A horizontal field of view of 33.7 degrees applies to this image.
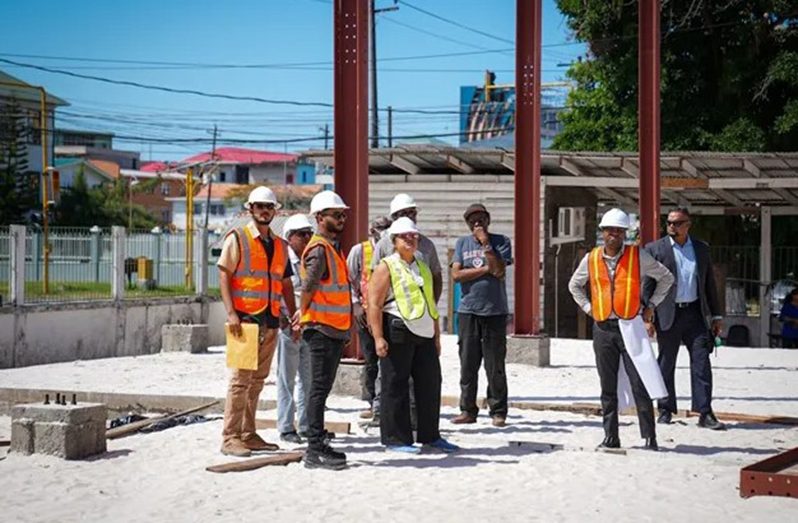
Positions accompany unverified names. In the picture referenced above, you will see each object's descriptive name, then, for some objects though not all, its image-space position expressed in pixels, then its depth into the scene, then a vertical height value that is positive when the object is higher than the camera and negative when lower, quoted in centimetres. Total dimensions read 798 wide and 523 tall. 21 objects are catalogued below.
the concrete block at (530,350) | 1855 -103
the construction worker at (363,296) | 1151 -17
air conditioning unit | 2705 +108
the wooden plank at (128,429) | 1164 -139
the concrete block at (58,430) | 1014 -120
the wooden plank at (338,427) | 1138 -131
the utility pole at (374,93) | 4195 +617
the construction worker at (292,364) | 1099 -75
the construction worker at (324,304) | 985 -21
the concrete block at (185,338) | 2241 -108
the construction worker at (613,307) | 1056 -24
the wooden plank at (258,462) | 954 -138
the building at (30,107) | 6359 +844
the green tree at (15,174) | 5906 +468
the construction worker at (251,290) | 1009 -11
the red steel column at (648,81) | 1880 +281
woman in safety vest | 1034 -49
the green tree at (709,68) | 3312 +549
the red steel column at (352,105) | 1435 +187
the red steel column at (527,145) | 1834 +185
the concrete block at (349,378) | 1428 -110
